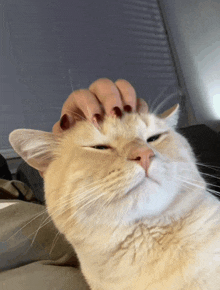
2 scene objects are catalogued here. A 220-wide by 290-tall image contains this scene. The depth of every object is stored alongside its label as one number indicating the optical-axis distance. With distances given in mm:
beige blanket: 259
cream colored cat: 188
